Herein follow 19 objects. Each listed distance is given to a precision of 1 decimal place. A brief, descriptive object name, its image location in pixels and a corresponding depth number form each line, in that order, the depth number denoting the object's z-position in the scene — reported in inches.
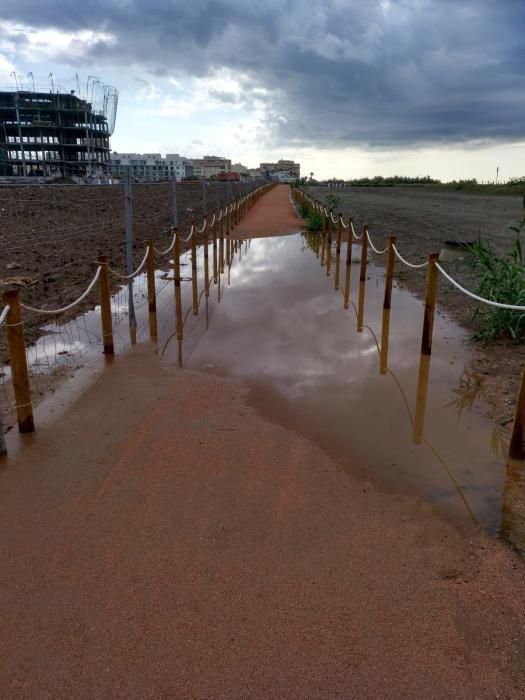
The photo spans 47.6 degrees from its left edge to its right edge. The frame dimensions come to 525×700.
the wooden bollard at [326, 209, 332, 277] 530.2
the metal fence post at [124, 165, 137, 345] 306.0
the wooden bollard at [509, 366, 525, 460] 165.7
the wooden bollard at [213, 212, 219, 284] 490.9
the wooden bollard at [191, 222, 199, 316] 373.6
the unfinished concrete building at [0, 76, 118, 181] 3607.3
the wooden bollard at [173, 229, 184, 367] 306.3
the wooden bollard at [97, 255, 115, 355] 256.4
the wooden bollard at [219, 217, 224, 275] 525.4
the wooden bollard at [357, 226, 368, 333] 342.5
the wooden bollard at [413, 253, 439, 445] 224.9
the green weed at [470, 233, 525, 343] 283.4
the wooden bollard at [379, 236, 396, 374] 303.0
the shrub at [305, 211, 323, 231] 867.6
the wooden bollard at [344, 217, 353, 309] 414.8
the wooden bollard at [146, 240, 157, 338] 311.3
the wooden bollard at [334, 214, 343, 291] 457.6
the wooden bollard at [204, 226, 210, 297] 447.7
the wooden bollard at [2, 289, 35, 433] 175.0
